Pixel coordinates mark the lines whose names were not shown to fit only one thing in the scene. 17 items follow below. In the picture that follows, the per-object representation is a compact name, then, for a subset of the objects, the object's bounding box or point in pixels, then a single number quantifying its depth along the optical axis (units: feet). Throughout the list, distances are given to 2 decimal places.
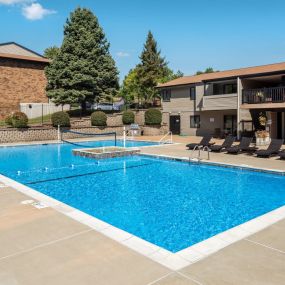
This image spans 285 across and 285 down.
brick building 123.34
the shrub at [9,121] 98.03
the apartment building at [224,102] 78.07
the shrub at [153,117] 112.37
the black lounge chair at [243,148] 61.52
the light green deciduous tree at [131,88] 182.85
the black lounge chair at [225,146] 64.54
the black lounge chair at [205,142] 66.91
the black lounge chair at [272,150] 56.79
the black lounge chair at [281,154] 53.83
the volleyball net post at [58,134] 100.93
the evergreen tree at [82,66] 113.39
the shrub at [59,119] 101.30
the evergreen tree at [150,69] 171.62
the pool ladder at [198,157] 56.24
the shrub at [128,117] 116.47
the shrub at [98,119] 110.22
